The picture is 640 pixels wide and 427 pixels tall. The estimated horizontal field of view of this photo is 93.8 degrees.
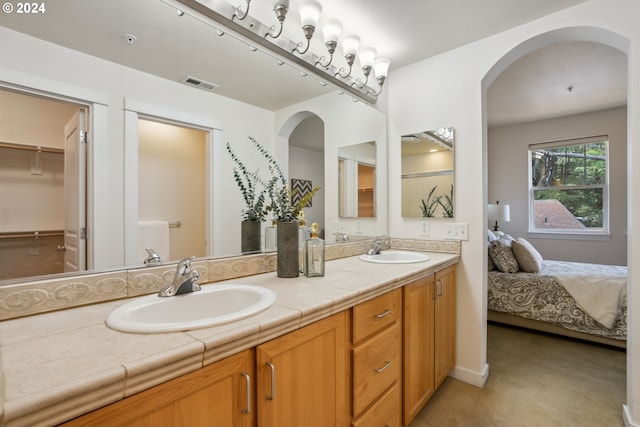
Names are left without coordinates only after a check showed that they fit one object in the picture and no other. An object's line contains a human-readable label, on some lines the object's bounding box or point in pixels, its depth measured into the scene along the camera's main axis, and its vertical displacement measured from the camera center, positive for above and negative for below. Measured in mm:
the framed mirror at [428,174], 2188 +295
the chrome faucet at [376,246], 2178 -251
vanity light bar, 1255 +850
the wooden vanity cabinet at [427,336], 1533 -718
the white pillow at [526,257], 2963 -458
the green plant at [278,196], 1520 +94
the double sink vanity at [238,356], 575 -351
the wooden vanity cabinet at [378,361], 1182 -641
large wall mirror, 922 +424
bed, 2477 -792
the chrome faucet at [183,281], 1082 -252
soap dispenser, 1458 -216
